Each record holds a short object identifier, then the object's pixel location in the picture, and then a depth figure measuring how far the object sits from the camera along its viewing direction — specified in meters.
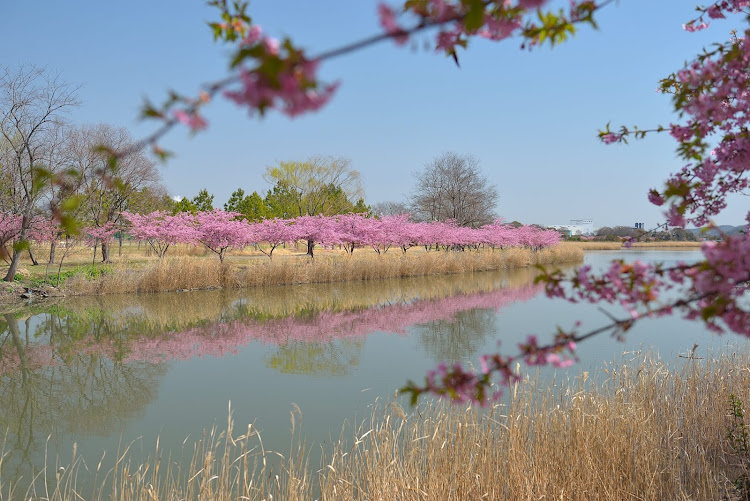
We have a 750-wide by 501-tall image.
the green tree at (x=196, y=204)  37.51
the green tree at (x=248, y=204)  38.78
